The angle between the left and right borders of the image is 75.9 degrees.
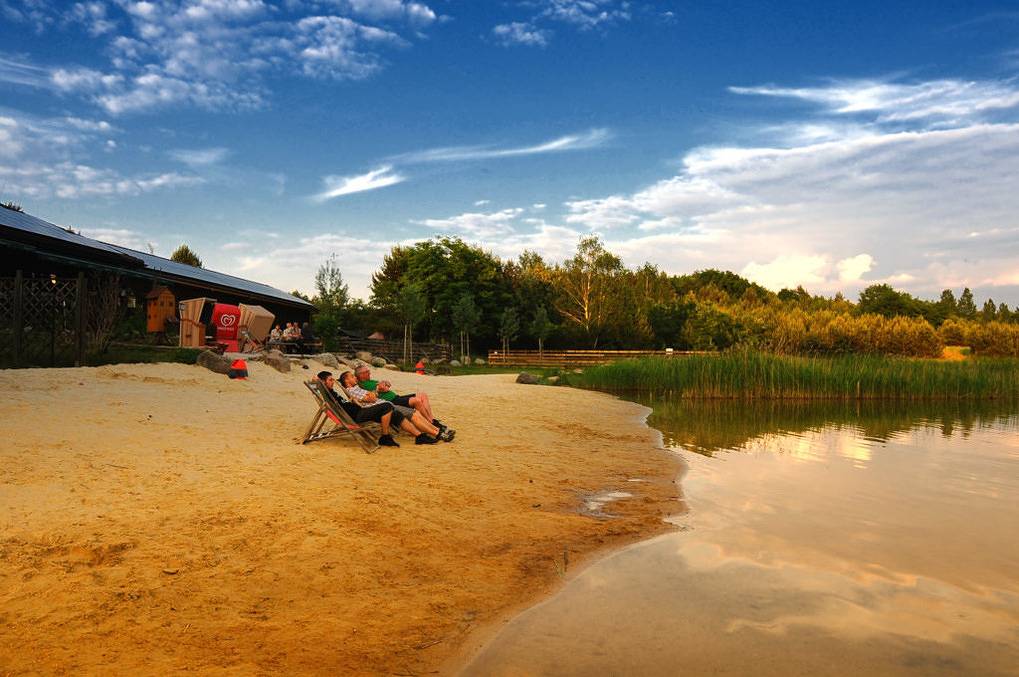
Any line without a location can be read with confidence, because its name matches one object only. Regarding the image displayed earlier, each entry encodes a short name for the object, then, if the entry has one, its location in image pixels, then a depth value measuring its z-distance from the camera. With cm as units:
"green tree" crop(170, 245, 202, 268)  4719
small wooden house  2186
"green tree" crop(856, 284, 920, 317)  5447
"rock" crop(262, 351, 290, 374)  1675
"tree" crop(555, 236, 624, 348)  5128
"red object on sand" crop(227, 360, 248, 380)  1424
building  1326
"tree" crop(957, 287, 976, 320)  6106
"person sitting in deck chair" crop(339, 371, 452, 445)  892
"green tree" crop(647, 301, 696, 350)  4372
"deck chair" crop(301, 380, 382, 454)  848
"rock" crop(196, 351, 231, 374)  1465
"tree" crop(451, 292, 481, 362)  3866
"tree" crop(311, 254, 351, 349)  3247
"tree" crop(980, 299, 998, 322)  5847
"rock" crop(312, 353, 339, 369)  2022
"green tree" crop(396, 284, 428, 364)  3328
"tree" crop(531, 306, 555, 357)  4128
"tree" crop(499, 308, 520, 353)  4109
